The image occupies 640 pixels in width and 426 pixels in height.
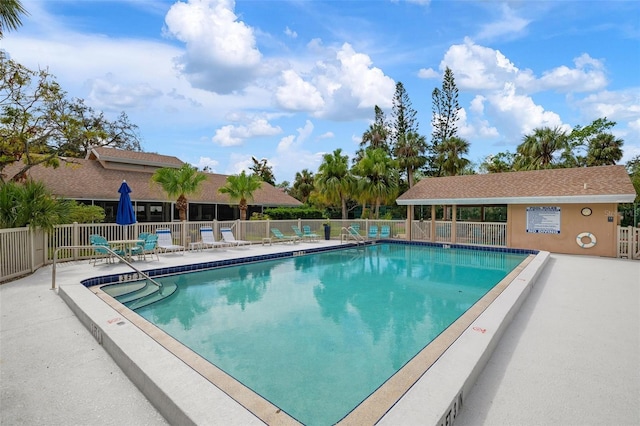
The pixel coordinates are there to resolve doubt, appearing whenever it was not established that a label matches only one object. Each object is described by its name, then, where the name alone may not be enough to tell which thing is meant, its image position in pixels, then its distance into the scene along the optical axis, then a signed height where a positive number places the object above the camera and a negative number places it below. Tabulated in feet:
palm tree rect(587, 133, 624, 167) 101.45 +17.38
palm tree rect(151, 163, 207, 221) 56.34 +4.98
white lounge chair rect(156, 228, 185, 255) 43.76 -3.71
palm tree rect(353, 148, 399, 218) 87.40 +8.20
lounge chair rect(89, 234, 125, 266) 35.76 -3.24
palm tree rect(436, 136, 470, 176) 114.01 +18.03
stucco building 47.65 +1.29
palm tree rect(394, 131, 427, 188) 114.52 +18.72
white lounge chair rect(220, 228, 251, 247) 52.80 -3.96
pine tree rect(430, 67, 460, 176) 133.27 +37.38
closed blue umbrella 38.91 +0.07
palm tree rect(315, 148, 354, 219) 88.43 +8.63
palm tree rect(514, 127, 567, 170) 99.55 +18.07
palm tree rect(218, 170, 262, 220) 68.68 +4.53
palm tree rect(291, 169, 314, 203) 135.82 +10.38
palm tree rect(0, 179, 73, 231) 31.32 +0.44
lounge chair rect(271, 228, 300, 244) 59.21 -4.38
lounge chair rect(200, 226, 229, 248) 50.24 -3.88
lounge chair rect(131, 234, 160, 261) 38.75 -3.86
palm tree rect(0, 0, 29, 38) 32.46 +18.40
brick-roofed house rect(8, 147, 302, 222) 65.05 +4.94
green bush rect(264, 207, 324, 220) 89.92 -0.46
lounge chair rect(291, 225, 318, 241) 63.41 -4.12
